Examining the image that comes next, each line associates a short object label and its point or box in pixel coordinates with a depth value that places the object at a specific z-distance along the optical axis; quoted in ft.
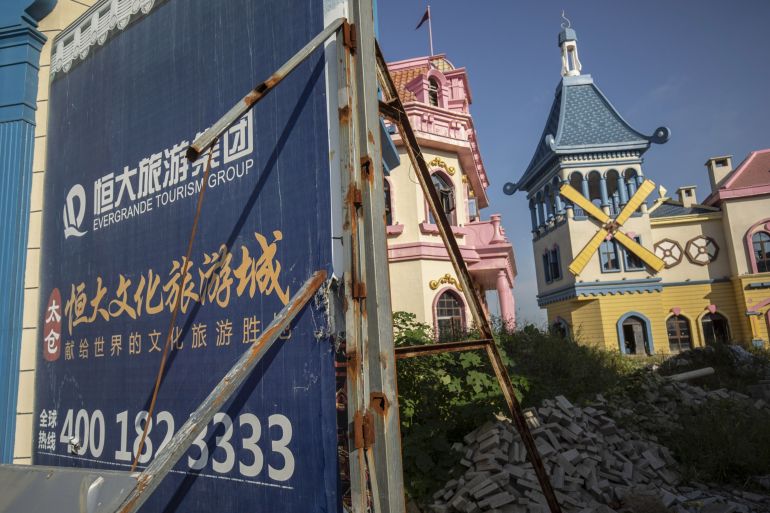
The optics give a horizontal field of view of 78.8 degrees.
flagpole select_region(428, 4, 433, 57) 58.80
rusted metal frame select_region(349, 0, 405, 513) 7.10
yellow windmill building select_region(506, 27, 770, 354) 72.13
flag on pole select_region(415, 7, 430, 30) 58.97
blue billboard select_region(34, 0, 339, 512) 8.24
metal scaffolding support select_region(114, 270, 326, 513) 6.12
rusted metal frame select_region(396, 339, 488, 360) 8.71
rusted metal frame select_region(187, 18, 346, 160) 6.88
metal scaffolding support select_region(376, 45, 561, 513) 9.82
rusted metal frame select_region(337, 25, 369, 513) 7.05
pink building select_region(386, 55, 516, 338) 40.29
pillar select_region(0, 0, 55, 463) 14.88
